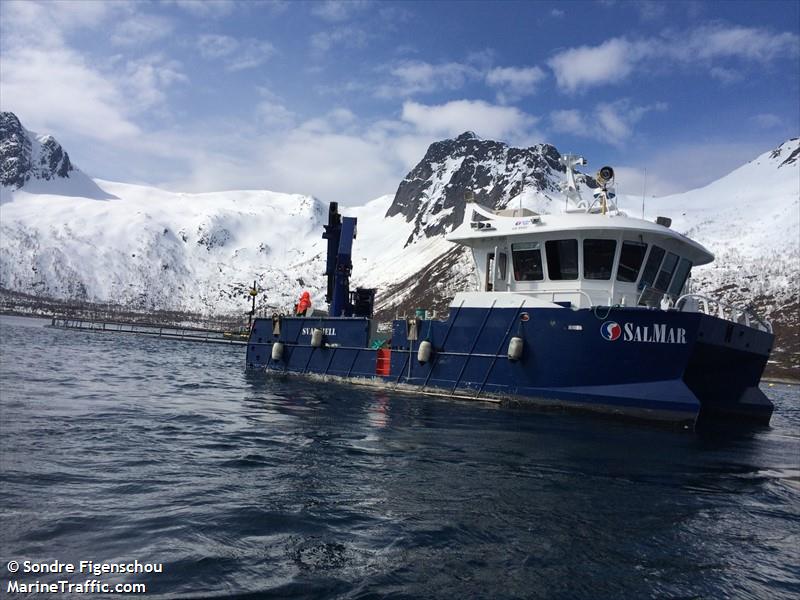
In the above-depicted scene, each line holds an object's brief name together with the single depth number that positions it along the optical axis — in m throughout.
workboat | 13.45
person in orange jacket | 24.42
